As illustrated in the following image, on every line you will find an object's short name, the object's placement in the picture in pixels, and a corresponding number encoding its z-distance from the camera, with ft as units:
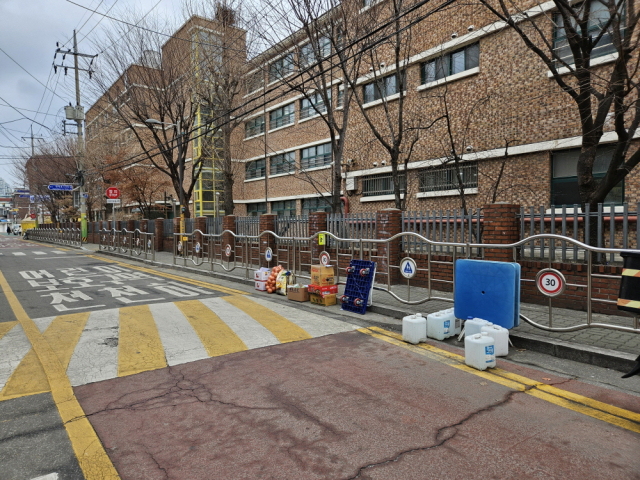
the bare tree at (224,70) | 58.13
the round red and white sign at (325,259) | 30.71
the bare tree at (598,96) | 23.86
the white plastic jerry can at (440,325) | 20.54
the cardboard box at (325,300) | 29.48
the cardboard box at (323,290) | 29.50
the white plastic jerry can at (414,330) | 19.97
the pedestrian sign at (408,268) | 25.50
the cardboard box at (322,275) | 29.84
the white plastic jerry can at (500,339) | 17.81
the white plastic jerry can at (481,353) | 16.16
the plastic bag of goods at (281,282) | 33.96
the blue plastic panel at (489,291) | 18.92
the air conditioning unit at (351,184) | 76.13
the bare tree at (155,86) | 71.10
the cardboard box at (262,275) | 35.81
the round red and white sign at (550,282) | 18.35
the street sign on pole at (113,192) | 82.84
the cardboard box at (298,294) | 31.12
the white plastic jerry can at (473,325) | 18.62
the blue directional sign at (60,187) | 109.88
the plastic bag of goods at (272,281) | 35.06
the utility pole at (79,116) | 100.63
